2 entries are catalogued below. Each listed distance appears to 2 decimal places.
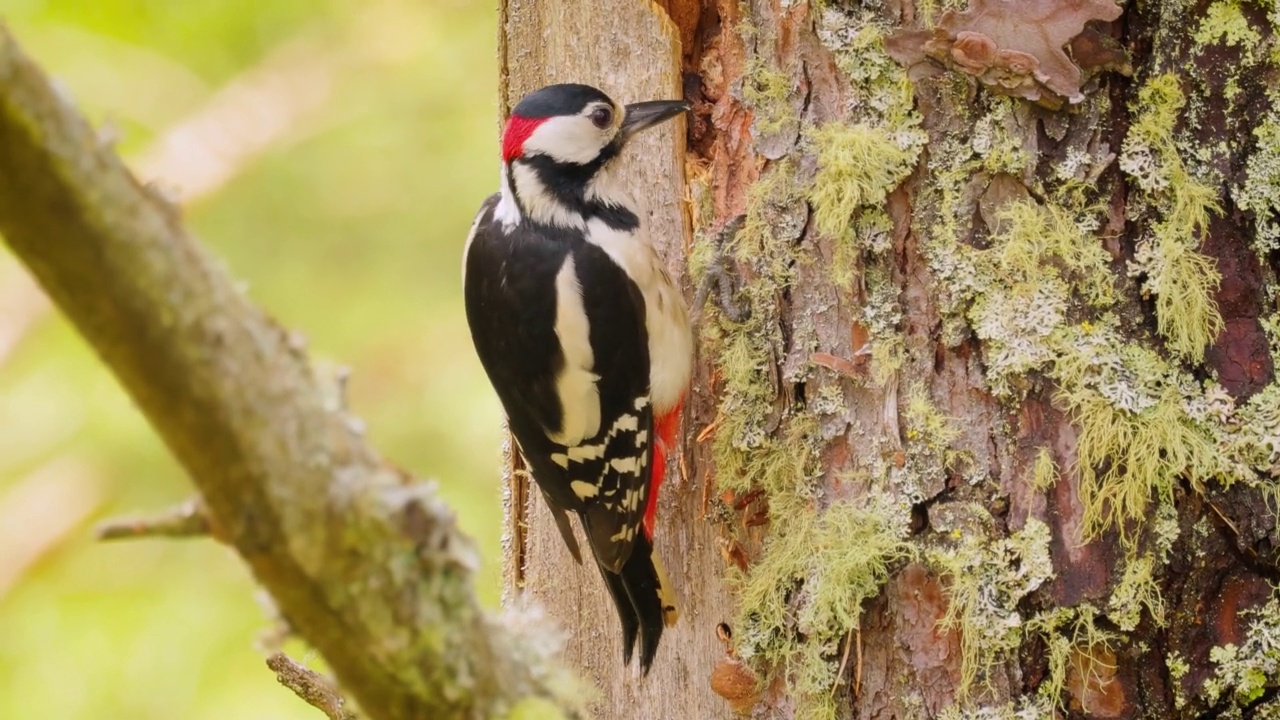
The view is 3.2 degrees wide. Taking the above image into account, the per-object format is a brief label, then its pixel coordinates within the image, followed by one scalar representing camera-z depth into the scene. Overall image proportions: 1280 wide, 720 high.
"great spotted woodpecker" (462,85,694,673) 8.26
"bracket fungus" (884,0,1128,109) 8.15
